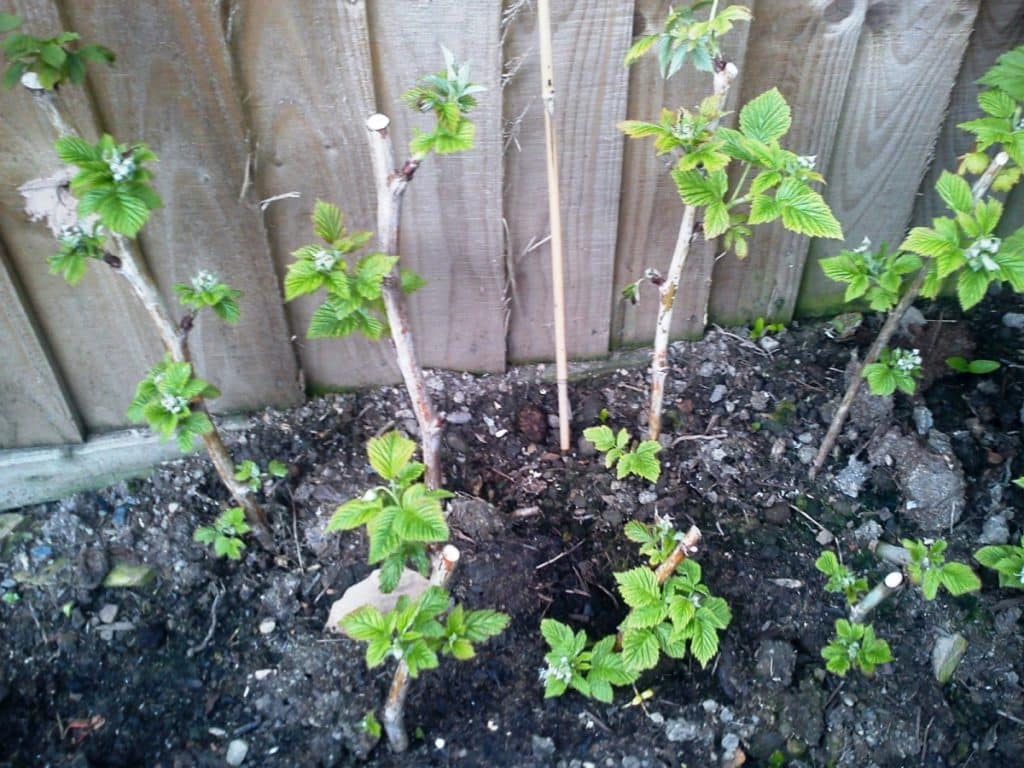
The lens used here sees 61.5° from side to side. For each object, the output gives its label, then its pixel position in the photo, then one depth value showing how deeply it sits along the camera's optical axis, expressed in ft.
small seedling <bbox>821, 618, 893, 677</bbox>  2.29
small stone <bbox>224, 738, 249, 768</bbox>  2.28
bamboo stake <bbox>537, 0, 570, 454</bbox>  2.16
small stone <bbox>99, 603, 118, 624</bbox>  2.53
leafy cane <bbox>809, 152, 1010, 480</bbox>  2.20
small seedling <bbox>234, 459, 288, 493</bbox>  2.51
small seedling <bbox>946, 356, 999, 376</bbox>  2.90
